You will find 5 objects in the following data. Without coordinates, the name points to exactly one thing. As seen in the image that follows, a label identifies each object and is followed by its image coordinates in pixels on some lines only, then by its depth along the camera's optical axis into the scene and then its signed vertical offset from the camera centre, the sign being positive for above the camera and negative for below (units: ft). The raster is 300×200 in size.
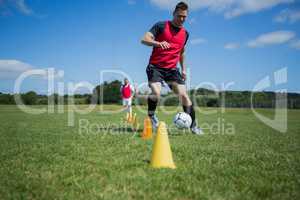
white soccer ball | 21.68 -1.42
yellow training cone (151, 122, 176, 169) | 11.51 -2.07
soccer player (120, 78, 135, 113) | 53.83 +1.66
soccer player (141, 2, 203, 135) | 21.06 +3.27
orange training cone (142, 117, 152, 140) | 20.84 -2.11
